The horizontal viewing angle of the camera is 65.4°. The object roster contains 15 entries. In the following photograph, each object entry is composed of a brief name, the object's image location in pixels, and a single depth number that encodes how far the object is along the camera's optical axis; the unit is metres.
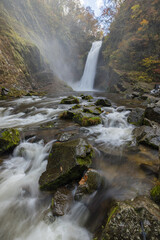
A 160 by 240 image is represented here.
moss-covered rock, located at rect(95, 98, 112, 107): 8.00
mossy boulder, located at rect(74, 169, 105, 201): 2.09
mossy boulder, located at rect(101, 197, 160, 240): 1.33
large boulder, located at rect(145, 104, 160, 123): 4.57
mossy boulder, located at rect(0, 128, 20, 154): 3.21
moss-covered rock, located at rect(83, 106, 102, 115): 5.84
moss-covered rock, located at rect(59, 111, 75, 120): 5.64
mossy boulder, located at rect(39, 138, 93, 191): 2.28
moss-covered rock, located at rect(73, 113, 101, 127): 4.78
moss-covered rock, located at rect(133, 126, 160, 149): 3.10
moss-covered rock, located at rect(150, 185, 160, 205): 1.66
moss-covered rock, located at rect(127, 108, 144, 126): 4.76
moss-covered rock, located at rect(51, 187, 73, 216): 1.91
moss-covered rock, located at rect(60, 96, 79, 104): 8.86
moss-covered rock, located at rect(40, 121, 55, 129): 4.80
